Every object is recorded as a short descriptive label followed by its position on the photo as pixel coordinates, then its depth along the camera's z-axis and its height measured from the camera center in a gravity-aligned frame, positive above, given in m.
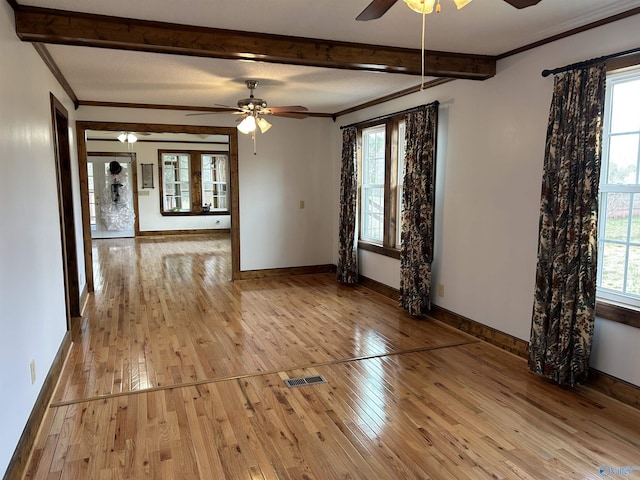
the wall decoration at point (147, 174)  11.85 +0.37
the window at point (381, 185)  5.64 +0.05
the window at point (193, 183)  12.11 +0.15
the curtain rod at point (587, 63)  2.86 +0.85
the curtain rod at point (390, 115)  4.75 +0.87
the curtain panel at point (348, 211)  6.32 -0.32
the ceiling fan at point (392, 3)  1.79 +0.77
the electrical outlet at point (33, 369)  2.71 -1.08
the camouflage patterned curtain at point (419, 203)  4.71 -0.15
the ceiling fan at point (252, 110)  4.77 +0.82
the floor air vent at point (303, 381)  3.34 -1.42
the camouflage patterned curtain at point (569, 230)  3.04 -0.28
